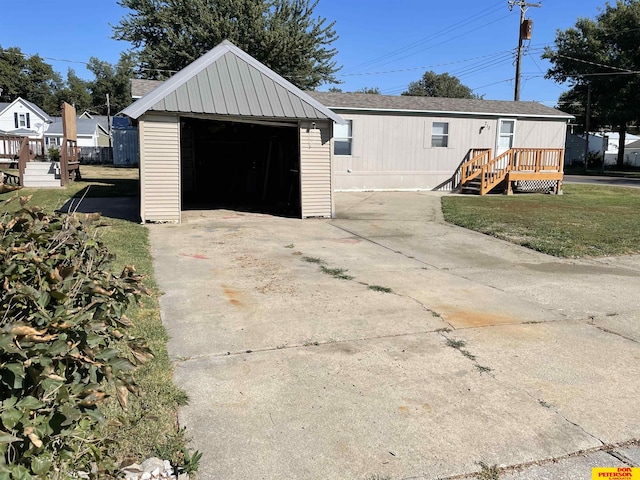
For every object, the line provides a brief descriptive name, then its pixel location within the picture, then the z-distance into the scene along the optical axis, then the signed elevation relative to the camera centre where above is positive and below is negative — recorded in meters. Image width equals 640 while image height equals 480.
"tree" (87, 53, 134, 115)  73.12 +11.38
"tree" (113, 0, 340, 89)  27.58 +7.55
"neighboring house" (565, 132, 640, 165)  51.03 +3.18
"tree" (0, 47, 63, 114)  64.81 +11.15
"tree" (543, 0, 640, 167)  37.22 +9.16
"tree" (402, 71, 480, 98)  81.25 +13.88
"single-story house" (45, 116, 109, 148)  48.44 +3.10
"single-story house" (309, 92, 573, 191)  18.56 +1.41
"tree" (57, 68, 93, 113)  72.94 +10.15
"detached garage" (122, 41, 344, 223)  10.36 +1.06
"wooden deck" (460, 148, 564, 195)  18.59 +0.13
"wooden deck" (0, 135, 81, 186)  18.03 +0.29
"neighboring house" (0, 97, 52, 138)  45.41 +4.03
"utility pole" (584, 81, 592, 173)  40.70 +5.03
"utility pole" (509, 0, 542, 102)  26.30 +7.33
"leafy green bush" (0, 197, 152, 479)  1.62 -0.63
